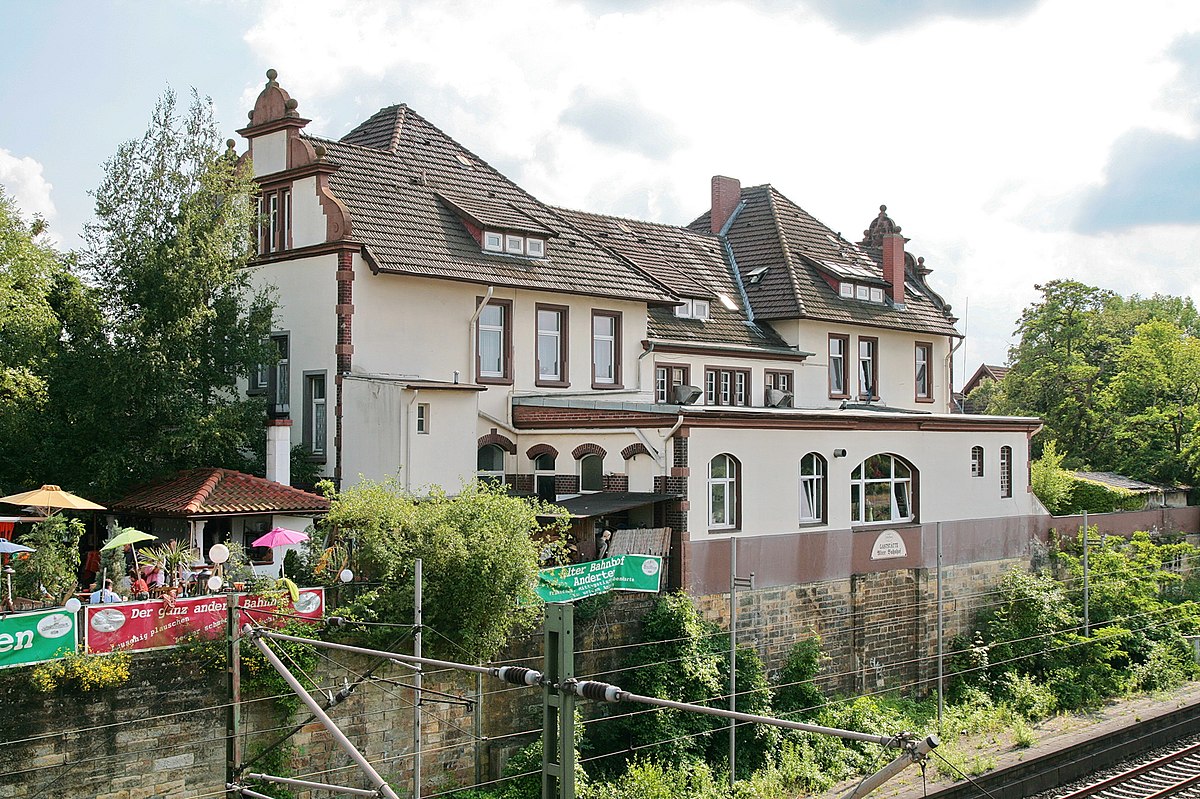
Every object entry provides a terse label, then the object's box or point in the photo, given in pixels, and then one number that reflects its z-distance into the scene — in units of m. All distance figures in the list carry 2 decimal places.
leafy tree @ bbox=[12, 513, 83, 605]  17.45
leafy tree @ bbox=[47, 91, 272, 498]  23.28
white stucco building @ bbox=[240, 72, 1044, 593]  25.44
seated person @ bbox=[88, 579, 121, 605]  17.44
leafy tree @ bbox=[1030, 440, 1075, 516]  38.44
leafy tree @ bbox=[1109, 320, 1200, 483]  44.00
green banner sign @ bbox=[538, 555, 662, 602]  21.27
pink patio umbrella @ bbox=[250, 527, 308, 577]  20.11
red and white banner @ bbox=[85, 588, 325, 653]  16.08
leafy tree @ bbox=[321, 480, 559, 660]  19.48
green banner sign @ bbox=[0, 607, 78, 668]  15.20
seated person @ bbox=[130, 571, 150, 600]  18.32
